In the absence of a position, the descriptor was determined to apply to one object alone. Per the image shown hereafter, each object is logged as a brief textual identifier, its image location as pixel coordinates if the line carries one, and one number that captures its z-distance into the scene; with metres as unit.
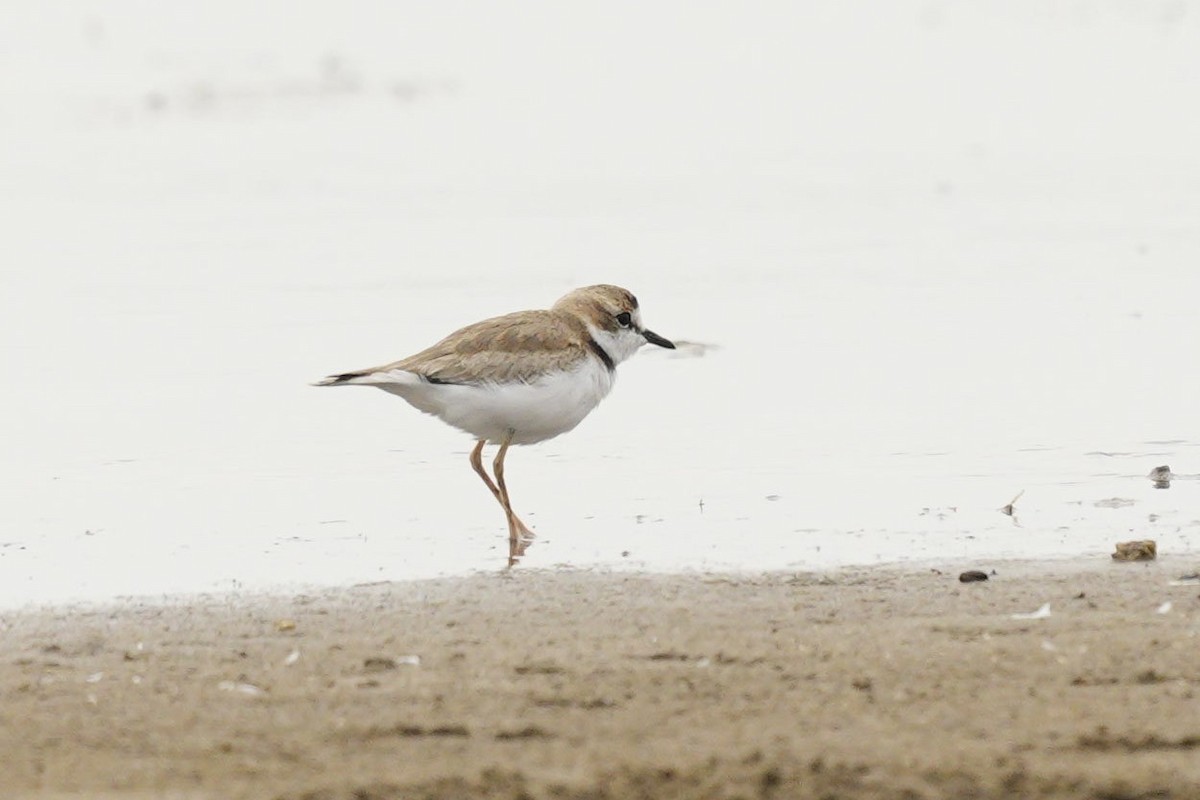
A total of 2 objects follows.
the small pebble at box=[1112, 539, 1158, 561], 11.62
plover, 14.44
